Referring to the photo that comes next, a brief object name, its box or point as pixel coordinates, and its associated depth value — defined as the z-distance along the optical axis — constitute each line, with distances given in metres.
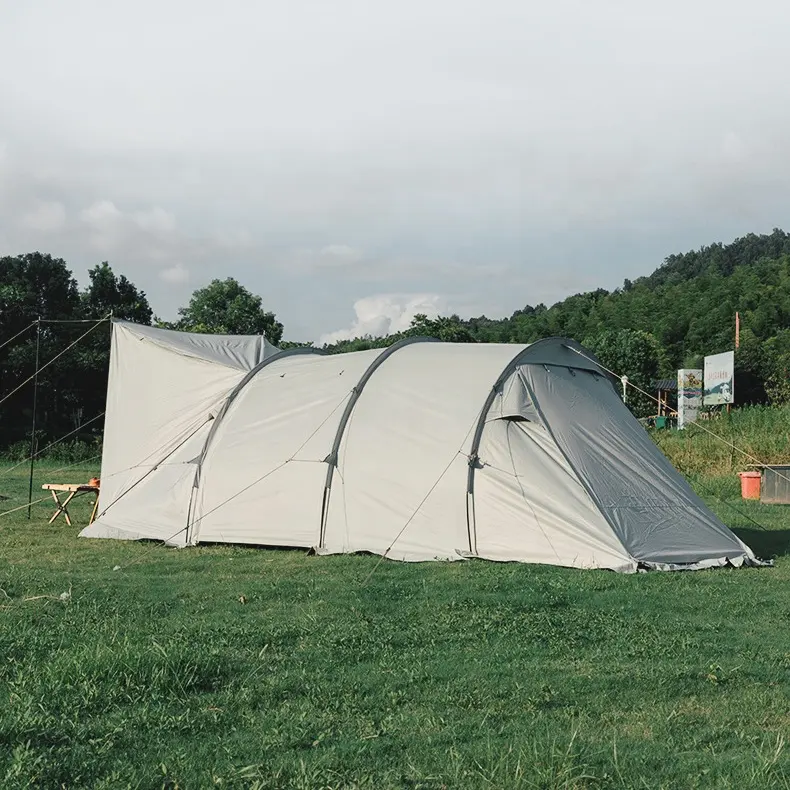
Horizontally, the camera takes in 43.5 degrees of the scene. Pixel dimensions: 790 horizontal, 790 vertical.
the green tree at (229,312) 52.53
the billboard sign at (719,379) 34.56
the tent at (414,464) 11.30
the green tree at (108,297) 40.99
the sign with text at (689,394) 37.91
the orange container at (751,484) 20.64
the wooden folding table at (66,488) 14.77
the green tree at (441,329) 44.53
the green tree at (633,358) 47.00
